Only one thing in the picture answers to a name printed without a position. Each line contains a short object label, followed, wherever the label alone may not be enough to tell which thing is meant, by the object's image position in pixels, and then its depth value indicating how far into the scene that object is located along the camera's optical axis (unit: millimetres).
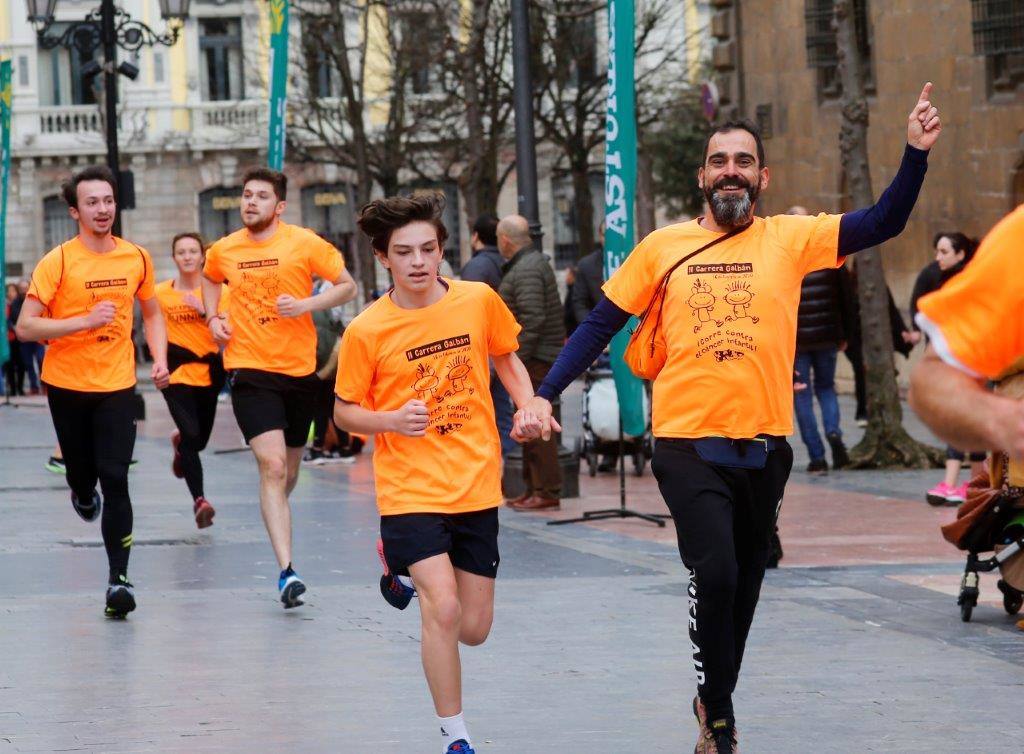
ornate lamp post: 25391
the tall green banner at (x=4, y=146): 29812
